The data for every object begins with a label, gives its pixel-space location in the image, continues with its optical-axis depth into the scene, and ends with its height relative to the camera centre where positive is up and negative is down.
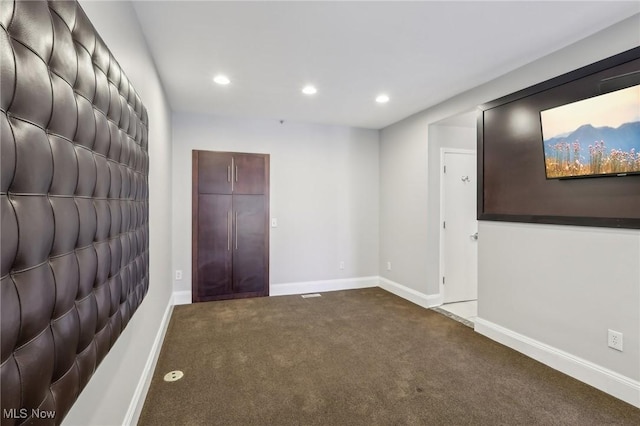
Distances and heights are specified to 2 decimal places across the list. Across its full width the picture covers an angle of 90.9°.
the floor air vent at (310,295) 4.58 -1.19
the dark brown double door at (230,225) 4.34 -0.15
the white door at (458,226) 4.23 -0.16
